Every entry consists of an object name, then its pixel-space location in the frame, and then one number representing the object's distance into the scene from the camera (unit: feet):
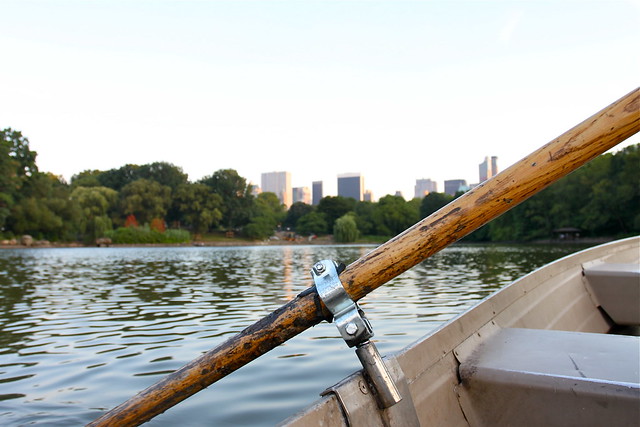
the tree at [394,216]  236.84
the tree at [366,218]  258.16
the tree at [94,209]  191.01
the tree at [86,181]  269.64
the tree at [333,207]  300.81
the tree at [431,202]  220.23
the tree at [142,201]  230.48
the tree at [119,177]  276.62
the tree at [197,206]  254.06
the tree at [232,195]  281.33
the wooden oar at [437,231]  4.15
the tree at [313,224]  297.12
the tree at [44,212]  166.18
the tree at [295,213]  340.59
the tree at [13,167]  153.07
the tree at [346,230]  230.48
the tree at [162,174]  274.77
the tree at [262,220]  277.23
